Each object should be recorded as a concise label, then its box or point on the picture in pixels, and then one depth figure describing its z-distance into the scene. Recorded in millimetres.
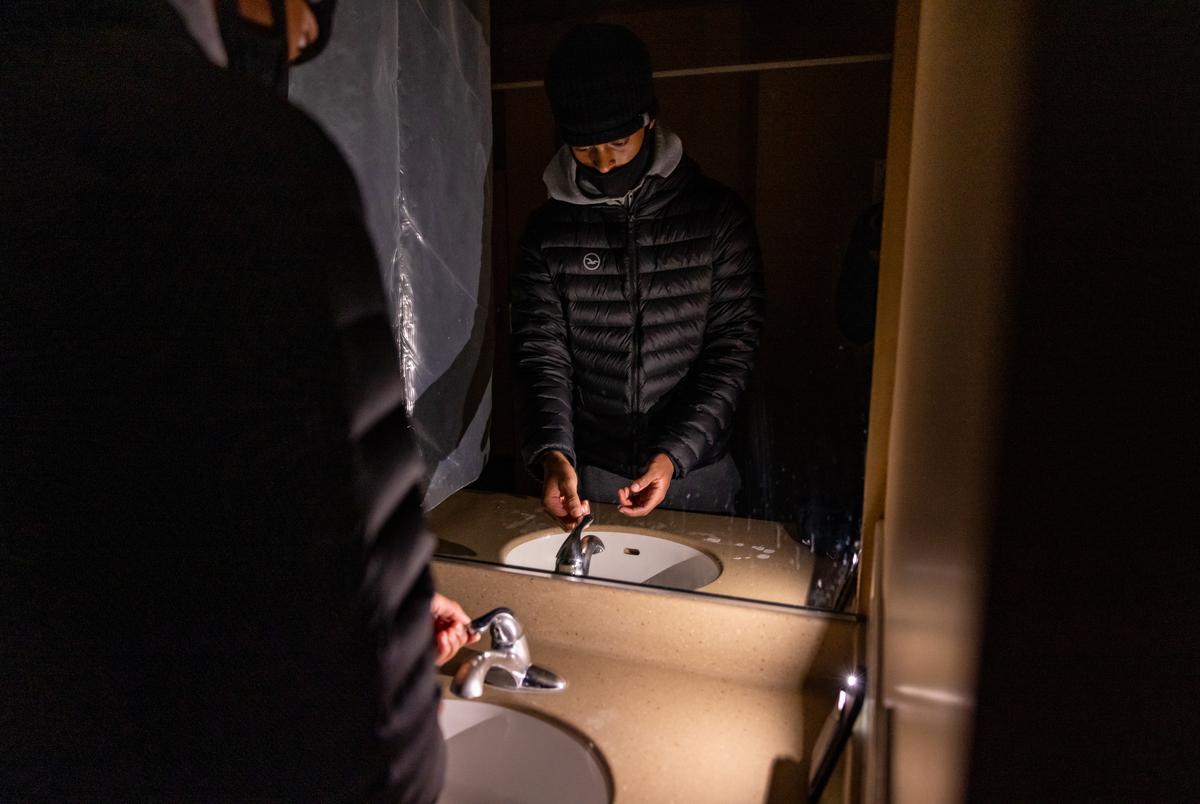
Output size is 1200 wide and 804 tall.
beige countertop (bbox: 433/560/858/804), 833
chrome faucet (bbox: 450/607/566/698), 948
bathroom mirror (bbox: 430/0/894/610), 790
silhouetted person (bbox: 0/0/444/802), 300
